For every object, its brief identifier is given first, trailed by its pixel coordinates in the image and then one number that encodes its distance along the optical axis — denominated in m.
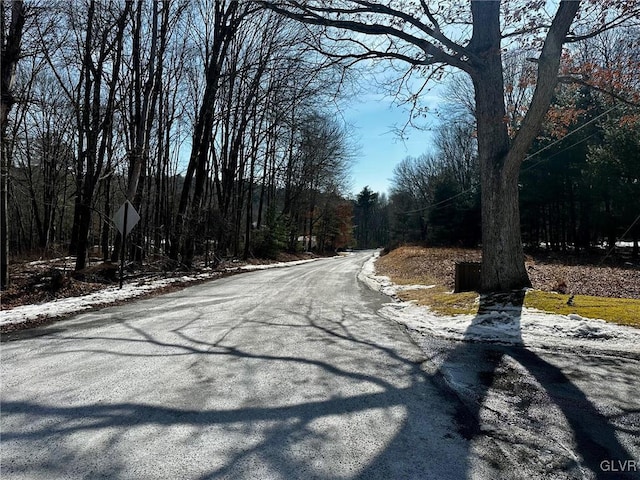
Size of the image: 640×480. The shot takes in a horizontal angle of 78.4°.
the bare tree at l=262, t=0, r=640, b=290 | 7.30
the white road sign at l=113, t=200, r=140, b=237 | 11.12
